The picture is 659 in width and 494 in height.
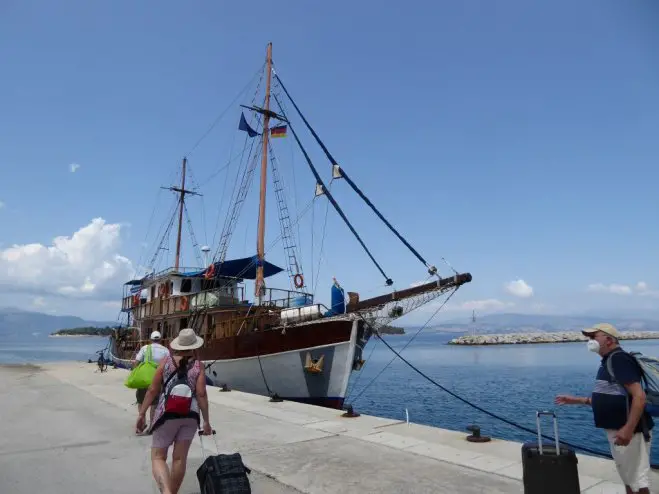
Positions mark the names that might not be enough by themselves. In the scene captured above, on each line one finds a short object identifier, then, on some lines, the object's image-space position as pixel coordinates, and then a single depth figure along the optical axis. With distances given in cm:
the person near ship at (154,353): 700
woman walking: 422
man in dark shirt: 367
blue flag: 2425
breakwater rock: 12612
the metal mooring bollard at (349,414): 957
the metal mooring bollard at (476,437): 724
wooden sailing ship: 1556
